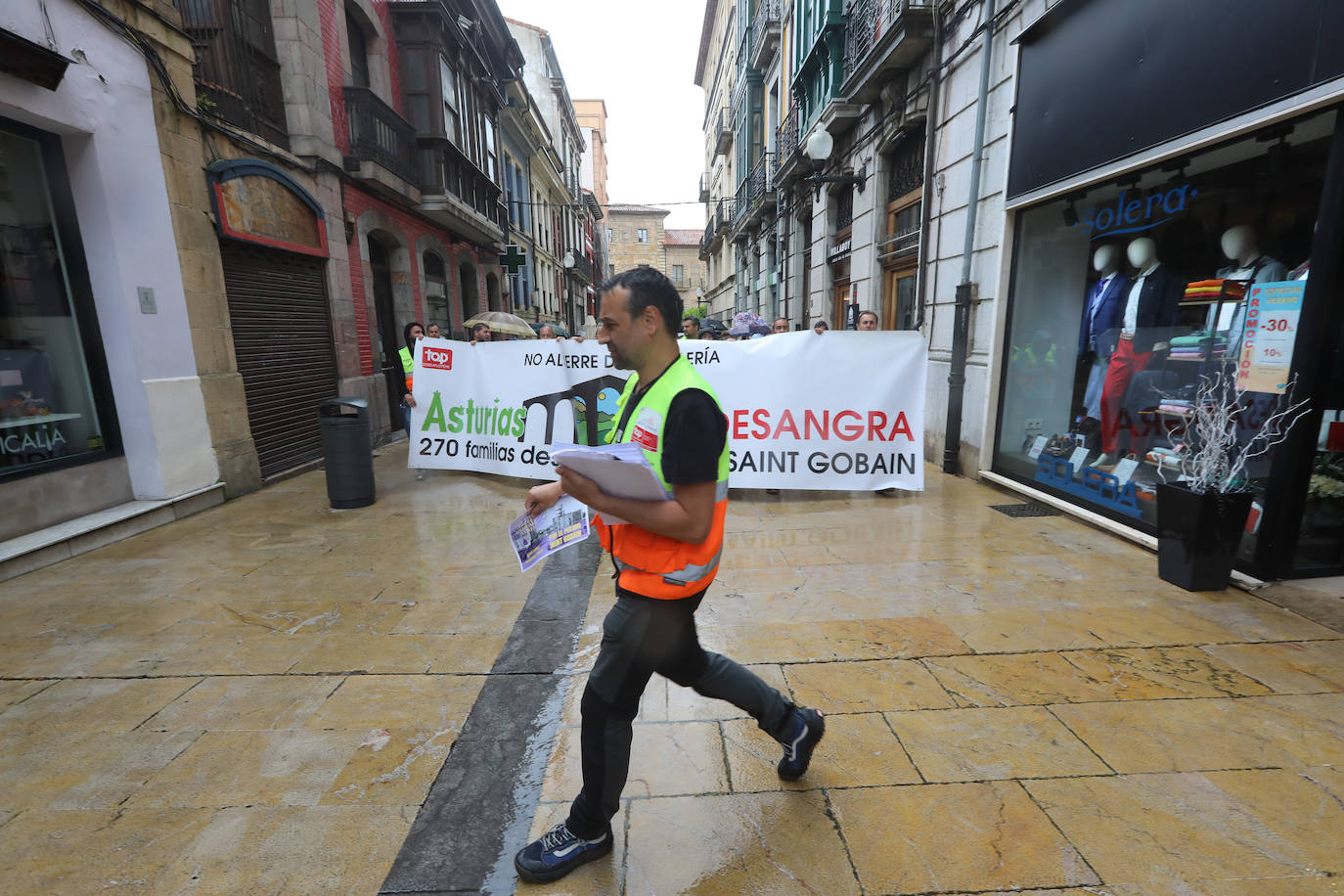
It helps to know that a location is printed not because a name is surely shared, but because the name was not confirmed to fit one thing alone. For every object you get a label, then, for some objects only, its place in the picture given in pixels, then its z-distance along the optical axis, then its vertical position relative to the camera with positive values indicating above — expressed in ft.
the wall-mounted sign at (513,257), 60.13 +7.38
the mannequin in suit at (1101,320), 18.01 +0.15
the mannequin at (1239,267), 13.65 +1.22
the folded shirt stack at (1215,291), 14.14 +0.75
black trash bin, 20.13 -3.76
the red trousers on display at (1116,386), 17.37 -1.74
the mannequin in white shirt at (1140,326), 16.28 -0.04
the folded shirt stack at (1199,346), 14.40 -0.54
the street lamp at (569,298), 122.96 +6.94
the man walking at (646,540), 5.39 -1.90
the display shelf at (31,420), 16.49 -2.12
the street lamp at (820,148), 33.76 +9.76
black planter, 12.26 -4.15
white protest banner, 20.25 -2.31
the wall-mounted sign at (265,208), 21.94 +5.00
